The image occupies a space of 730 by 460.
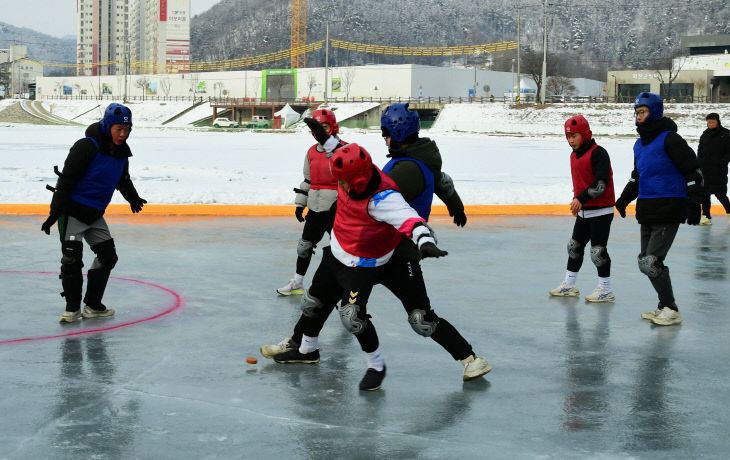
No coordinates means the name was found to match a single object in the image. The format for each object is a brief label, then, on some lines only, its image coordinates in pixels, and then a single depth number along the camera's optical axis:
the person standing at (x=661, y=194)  7.24
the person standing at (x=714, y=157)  14.17
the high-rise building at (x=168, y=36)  192.50
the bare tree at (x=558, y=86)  118.12
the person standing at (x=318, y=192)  7.88
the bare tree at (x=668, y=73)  94.39
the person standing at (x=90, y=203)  6.93
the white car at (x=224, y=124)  84.14
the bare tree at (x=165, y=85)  139.62
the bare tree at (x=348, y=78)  116.75
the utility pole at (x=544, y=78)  67.06
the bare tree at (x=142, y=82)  141.68
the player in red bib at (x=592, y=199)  8.09
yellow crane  195.62
